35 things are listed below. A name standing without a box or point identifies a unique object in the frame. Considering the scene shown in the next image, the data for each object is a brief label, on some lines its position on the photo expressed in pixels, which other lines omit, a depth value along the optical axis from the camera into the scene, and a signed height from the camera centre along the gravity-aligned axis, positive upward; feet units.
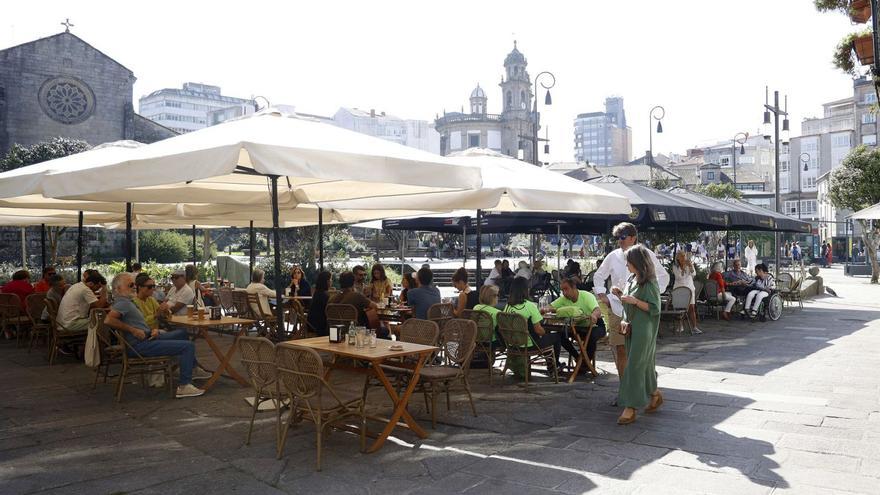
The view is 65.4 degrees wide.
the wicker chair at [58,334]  26.48 -3.39
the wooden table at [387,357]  15.81 -2.76
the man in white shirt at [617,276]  20.08 -1.06
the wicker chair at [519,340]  22.24 -3.21
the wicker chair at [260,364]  15.31 -2.73
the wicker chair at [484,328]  22.70 -2.84
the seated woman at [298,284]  37.58 -2.19
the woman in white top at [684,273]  36.96 -1.76
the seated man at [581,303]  23.94 -2.15
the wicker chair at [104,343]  21.34 -3.05
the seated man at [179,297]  26.27 -2.05
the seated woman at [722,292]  42.60 -3.24
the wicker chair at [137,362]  20.38 -3.56
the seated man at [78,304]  26.40 -2.22
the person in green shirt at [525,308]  22.49 -2.17
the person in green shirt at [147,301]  23.53 -1.93
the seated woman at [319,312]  25.45 -2.54
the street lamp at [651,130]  74.13 +12.28
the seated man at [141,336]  20.52 -2.74
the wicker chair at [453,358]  17.71 -3.25
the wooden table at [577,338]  23.61 -3.31
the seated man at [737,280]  44.55 -2.65
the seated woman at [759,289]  42.39 -3.10
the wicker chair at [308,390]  14.43 -3.16
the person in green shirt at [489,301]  23.17 -2.00
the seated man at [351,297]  25.23 -1.97
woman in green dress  17.98 -2.37
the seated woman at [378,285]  33.19 -2.02
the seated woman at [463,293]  25.89 -1.97
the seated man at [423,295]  25.84 -1.98
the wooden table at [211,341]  22.35 -3.02
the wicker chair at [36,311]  30.07 -2.84
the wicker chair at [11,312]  31.99 -3.10
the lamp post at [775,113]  63.57 +11.97
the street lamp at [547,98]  61.73 +13.97
